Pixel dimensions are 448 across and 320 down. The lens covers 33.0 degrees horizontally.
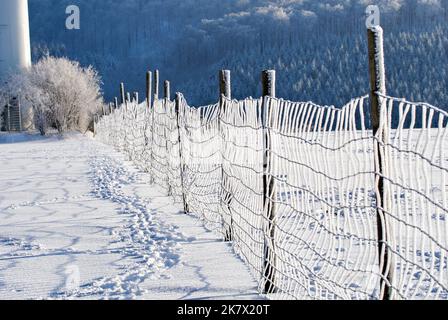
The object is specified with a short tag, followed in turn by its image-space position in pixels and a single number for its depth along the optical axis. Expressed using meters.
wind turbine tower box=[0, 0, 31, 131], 50.84
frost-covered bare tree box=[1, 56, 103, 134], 45.16
